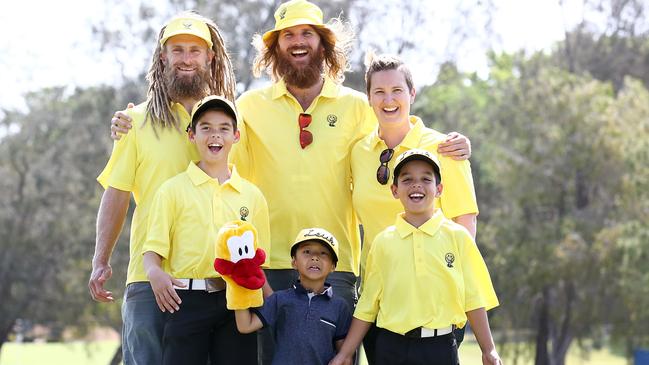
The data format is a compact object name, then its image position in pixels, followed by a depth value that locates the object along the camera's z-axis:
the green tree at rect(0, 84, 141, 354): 23.20
